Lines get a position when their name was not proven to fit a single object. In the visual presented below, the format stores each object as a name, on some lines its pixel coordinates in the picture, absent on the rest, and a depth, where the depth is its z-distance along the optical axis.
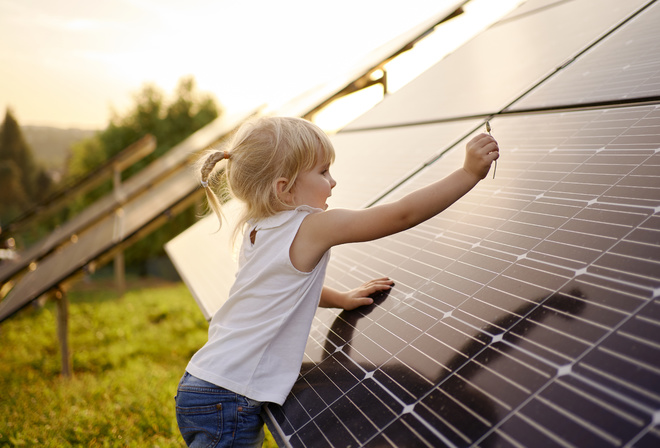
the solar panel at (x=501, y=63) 3.37
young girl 1.94
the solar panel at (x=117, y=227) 5.15
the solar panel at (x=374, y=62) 5.09
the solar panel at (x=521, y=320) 1.12
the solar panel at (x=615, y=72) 2.35
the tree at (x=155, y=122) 29.94
